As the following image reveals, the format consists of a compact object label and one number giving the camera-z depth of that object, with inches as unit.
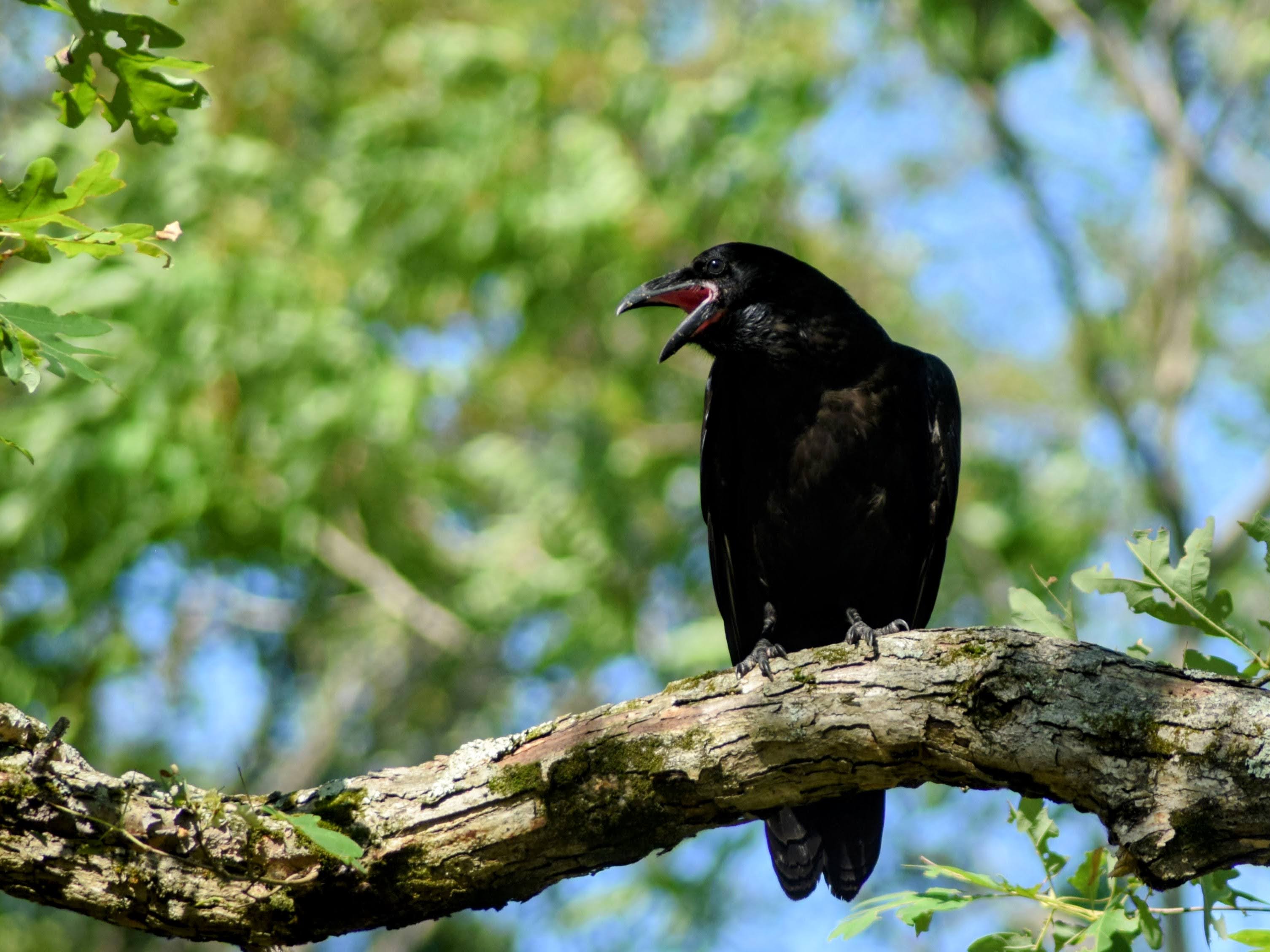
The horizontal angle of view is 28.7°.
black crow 334.0
